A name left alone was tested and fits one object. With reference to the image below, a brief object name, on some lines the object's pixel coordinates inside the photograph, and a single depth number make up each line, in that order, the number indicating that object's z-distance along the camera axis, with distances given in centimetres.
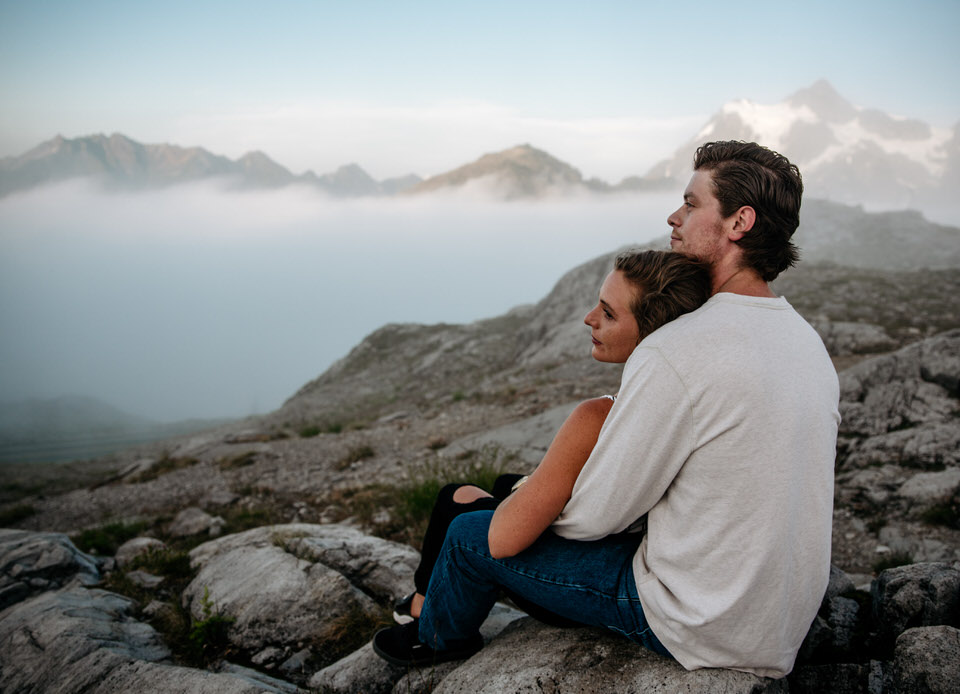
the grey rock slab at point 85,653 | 341
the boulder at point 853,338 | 1323
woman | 246
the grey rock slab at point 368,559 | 505
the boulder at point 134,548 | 683
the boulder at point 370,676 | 342
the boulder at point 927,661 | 238
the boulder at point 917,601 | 295
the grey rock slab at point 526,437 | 979
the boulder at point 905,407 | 689
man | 207
